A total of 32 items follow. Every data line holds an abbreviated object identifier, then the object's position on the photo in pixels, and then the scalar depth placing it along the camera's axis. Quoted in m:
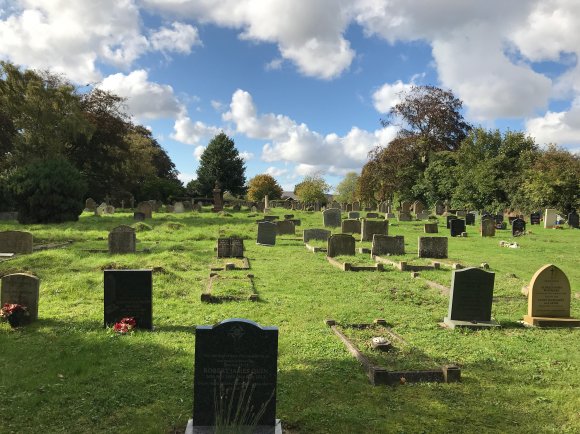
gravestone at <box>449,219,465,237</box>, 25.72
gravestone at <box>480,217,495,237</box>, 25.58
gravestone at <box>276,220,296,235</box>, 24.83
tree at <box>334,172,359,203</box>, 88.62
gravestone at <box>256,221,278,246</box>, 20.58
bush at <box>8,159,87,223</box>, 26.94
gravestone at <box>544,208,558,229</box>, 32.69
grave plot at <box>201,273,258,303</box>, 9.90
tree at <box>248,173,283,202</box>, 85.19
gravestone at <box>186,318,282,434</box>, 4.43
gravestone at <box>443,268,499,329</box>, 8.41
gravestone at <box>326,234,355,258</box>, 16.67
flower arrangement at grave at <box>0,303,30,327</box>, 7.70
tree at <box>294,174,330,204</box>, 62.19
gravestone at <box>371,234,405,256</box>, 16.88
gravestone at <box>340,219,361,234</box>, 24.05
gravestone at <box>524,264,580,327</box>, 8.59
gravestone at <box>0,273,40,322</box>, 8.04
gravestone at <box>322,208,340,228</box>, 28.83
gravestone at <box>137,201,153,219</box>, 32.72
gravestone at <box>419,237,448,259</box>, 16.66
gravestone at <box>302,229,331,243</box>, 21.09
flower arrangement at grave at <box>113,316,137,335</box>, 7.54
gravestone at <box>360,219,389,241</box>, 21.89
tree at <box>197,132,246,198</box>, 70.00
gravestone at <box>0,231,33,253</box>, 15.92
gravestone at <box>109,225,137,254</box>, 16.09
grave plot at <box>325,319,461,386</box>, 5.70
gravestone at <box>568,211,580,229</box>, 32.56
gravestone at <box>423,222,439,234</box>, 26.27
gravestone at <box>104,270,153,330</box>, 7.82
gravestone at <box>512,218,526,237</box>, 26.79
